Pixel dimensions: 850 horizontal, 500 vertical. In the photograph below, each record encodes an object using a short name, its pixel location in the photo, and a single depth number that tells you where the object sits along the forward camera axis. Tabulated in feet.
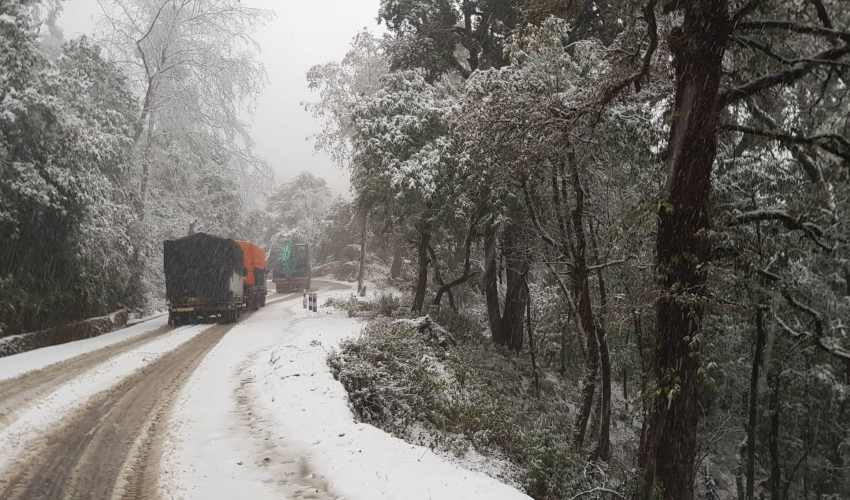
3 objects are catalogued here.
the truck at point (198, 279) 67.77
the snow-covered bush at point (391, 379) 32.48
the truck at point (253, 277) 83.55
